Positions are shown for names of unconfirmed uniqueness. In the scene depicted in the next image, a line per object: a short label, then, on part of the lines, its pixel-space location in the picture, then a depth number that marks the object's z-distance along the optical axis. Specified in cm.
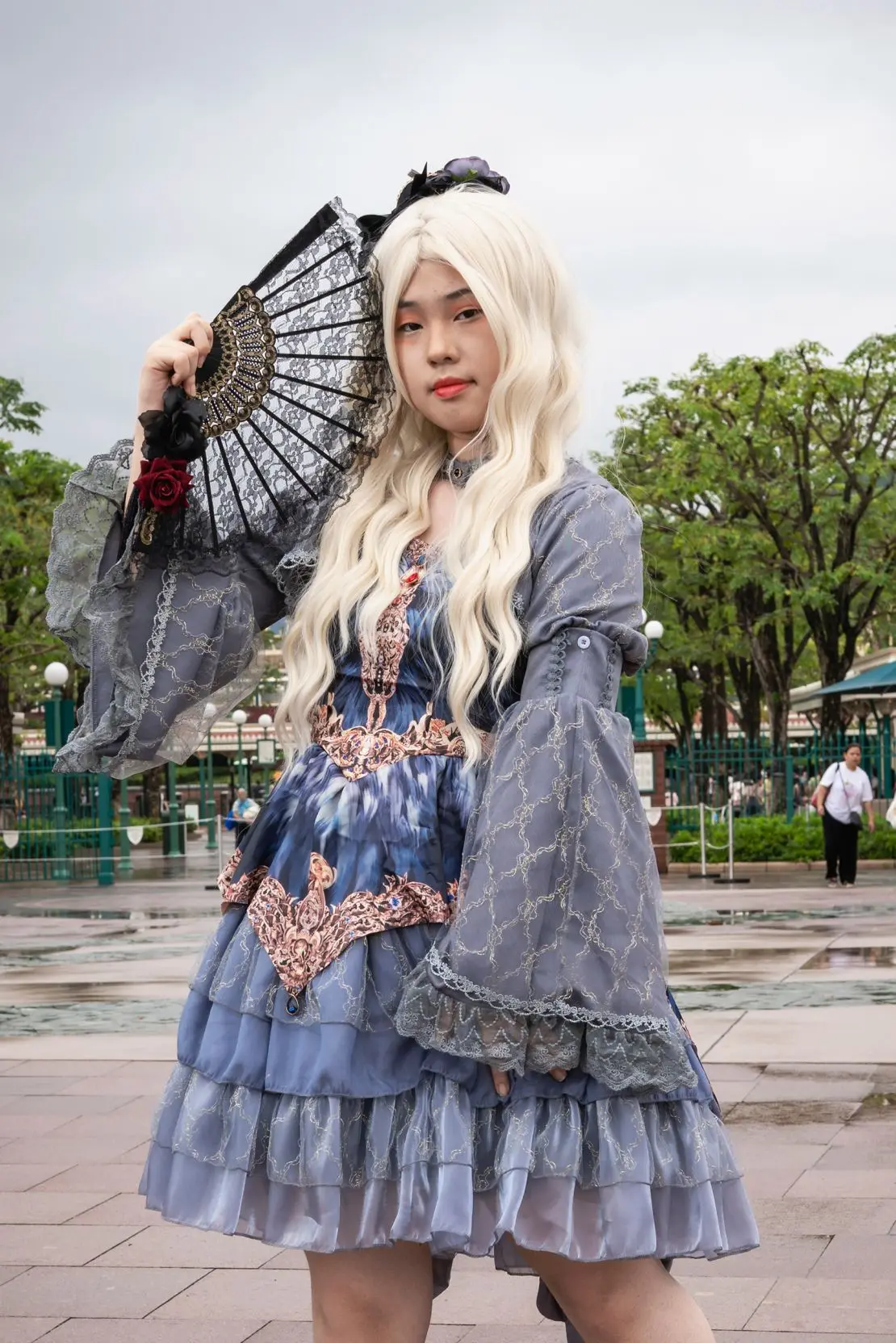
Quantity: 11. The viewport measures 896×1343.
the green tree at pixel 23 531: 2870
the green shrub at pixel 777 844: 2256
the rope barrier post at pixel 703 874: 2097
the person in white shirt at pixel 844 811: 1877
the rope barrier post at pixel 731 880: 2012
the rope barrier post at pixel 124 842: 2670
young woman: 216
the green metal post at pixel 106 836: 2248
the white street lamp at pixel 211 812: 3456
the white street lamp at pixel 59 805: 2277
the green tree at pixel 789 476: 2684
